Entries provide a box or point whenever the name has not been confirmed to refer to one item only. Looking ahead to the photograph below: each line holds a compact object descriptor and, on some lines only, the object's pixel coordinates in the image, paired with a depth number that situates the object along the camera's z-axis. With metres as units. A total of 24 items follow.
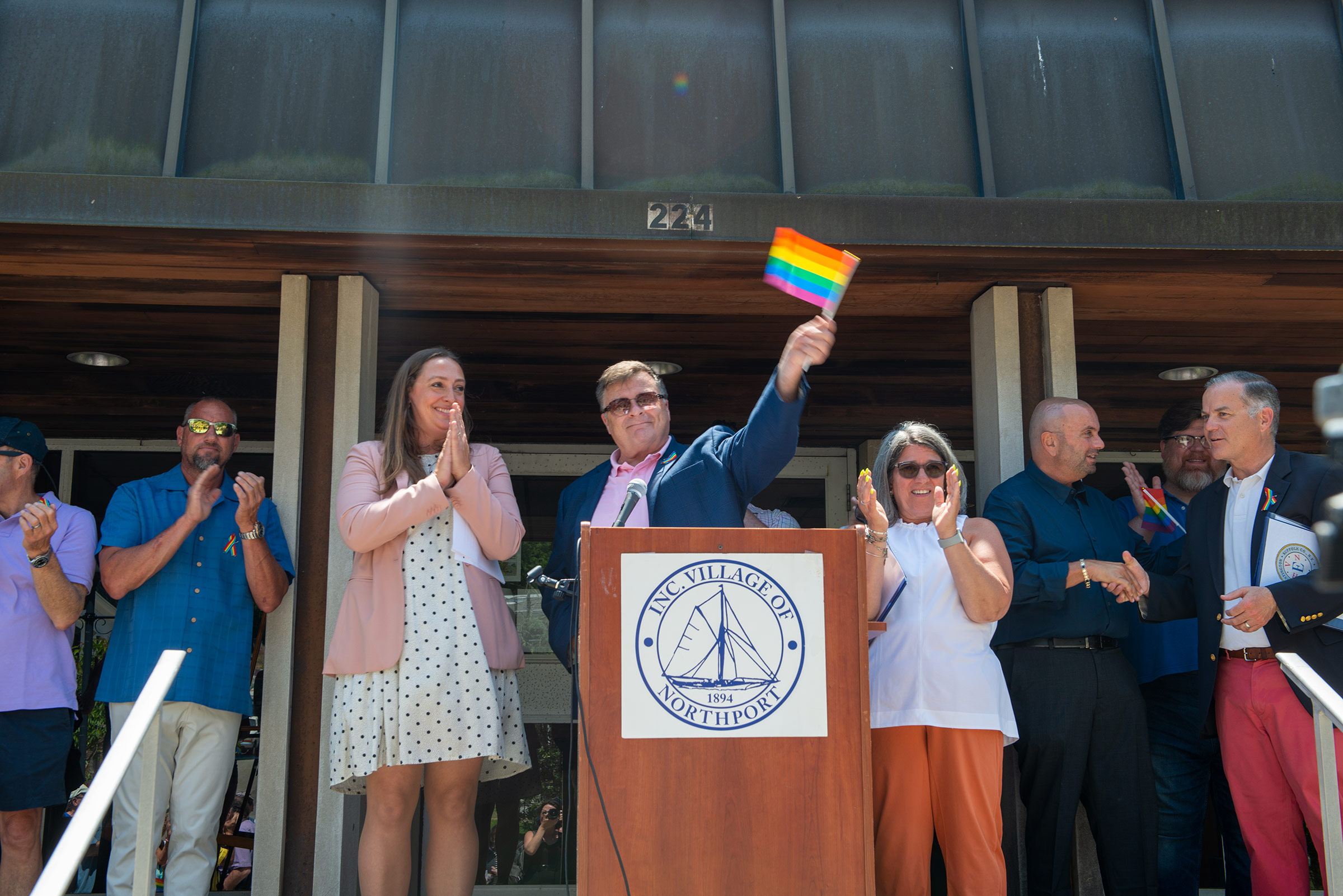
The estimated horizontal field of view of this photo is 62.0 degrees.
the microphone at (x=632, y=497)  2.52
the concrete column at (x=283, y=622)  3.79
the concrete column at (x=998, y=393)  4.27
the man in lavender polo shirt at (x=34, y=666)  3.69
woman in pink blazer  3.23
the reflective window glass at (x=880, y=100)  4.09
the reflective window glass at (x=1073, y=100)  4.14
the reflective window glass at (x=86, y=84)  3.89
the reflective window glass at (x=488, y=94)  4.00
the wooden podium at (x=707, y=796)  2.46
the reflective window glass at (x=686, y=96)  4.02
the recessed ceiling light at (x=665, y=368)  5.47
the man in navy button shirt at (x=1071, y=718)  3.57
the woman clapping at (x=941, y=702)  3.08
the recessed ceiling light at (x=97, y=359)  5.26
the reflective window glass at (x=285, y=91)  3.96
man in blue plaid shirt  3.66
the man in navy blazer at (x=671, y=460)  2.99
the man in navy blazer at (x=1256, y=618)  3.27
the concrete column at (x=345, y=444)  3.78
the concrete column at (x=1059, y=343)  4.30
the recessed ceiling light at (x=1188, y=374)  5.62
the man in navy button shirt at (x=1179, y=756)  4.01
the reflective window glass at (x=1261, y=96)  4.16
